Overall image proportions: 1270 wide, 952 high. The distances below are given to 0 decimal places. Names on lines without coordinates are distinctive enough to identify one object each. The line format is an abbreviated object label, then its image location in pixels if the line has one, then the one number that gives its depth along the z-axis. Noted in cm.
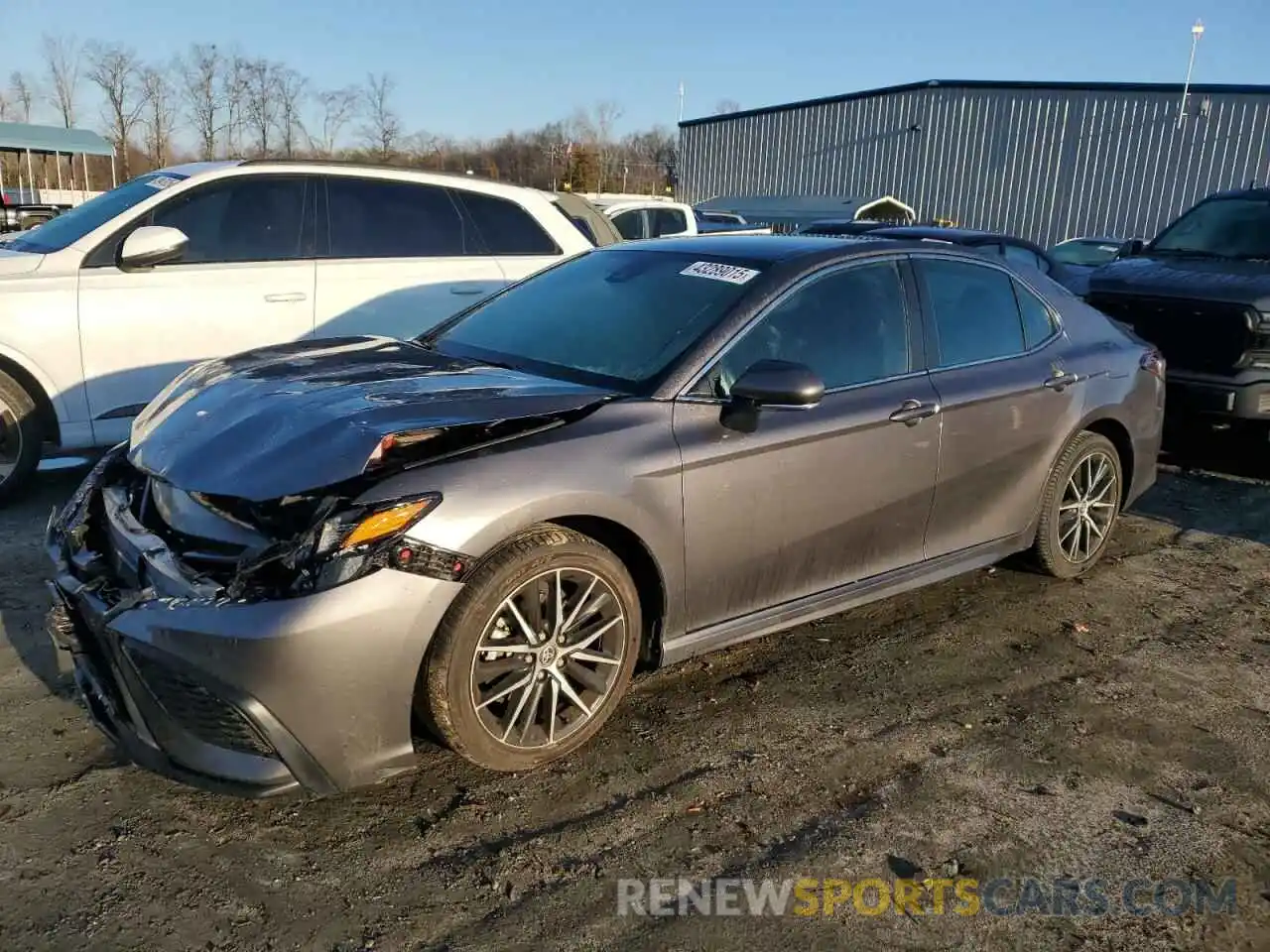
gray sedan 266
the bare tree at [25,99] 5097
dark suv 696
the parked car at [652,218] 1460
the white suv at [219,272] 546
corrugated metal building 3003
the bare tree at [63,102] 4794
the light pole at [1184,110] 3011
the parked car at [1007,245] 937
